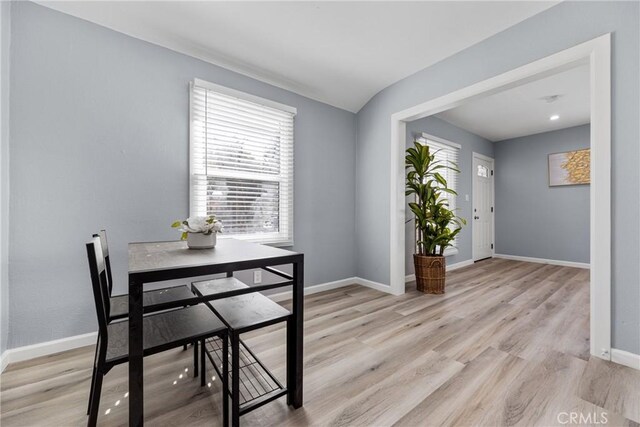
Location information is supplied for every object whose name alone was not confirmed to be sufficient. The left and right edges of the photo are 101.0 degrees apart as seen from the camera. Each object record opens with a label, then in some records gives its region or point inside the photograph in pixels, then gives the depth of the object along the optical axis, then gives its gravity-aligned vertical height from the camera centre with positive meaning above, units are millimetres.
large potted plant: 3271 -121
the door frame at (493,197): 5651 +376
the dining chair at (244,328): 1170 -541
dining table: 1016 -258
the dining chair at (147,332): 1070 -548
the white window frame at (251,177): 2396 +222
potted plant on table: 1584 -111
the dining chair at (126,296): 1468 -510
